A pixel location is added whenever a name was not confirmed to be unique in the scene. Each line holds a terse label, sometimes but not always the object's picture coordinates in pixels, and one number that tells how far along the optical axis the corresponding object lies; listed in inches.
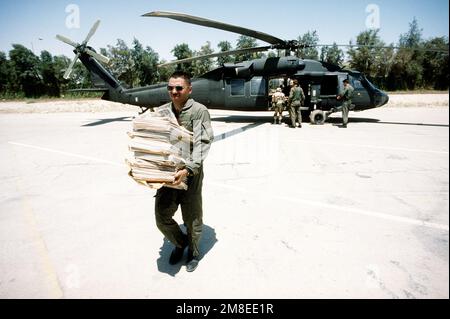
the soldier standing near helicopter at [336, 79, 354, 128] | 412.2
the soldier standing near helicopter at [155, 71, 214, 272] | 98.1
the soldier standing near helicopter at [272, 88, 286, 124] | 467.2
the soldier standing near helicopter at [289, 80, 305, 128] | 424.5
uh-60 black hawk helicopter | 454.9
